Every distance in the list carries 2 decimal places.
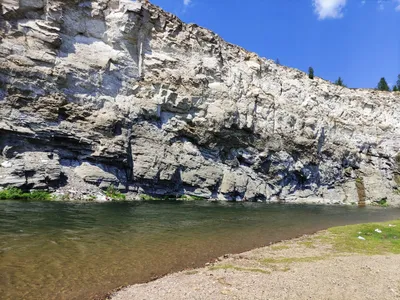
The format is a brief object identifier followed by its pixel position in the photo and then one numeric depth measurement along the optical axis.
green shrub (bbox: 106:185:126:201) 34.09
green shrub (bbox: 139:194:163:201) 37.38
